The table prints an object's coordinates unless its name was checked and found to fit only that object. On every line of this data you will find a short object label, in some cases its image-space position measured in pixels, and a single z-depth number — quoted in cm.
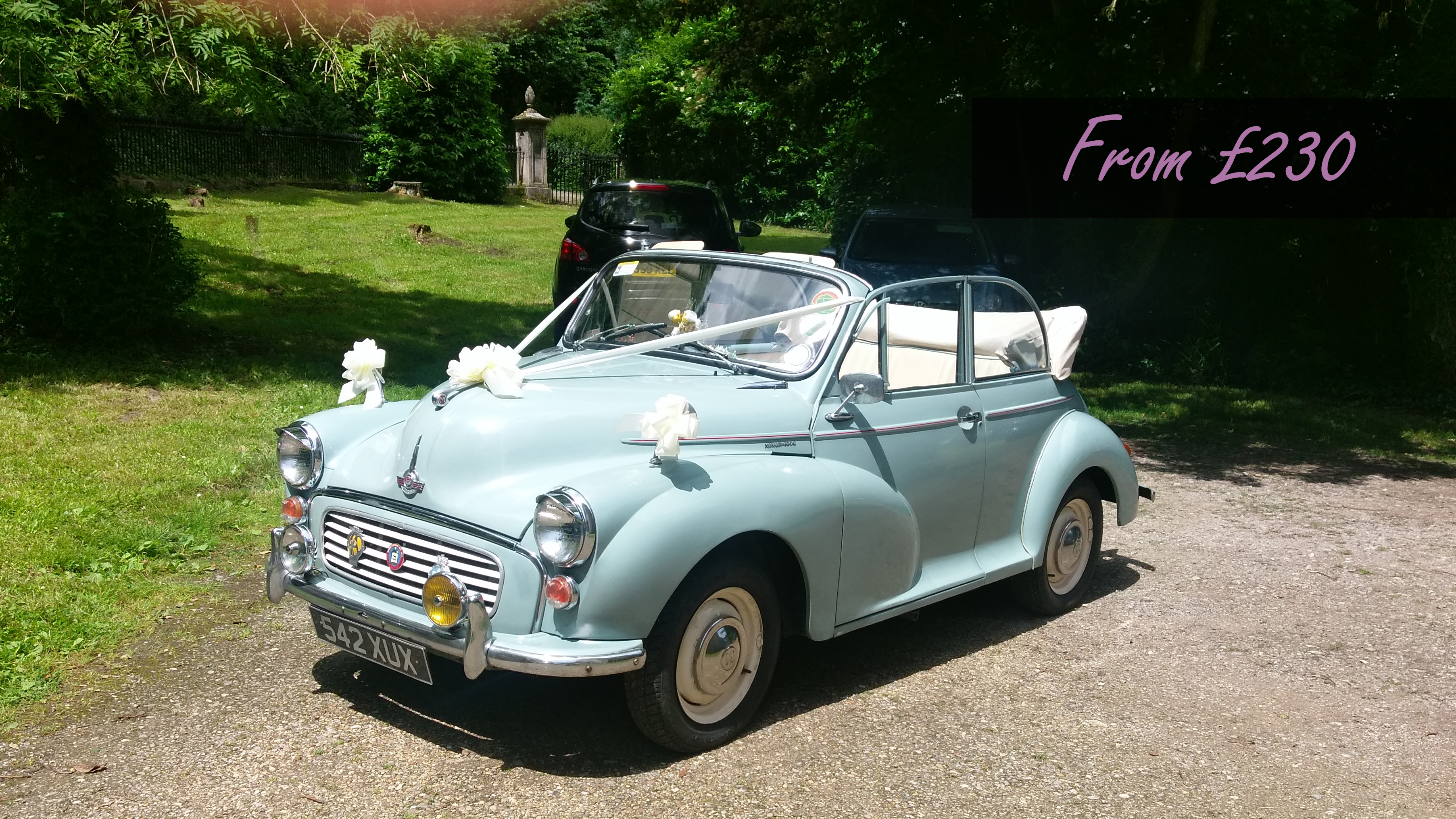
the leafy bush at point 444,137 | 2955
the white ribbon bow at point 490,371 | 444
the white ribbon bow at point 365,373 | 493
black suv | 1325
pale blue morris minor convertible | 394
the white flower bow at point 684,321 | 535
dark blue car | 1225
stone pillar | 3378
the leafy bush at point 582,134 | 3806
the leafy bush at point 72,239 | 995
